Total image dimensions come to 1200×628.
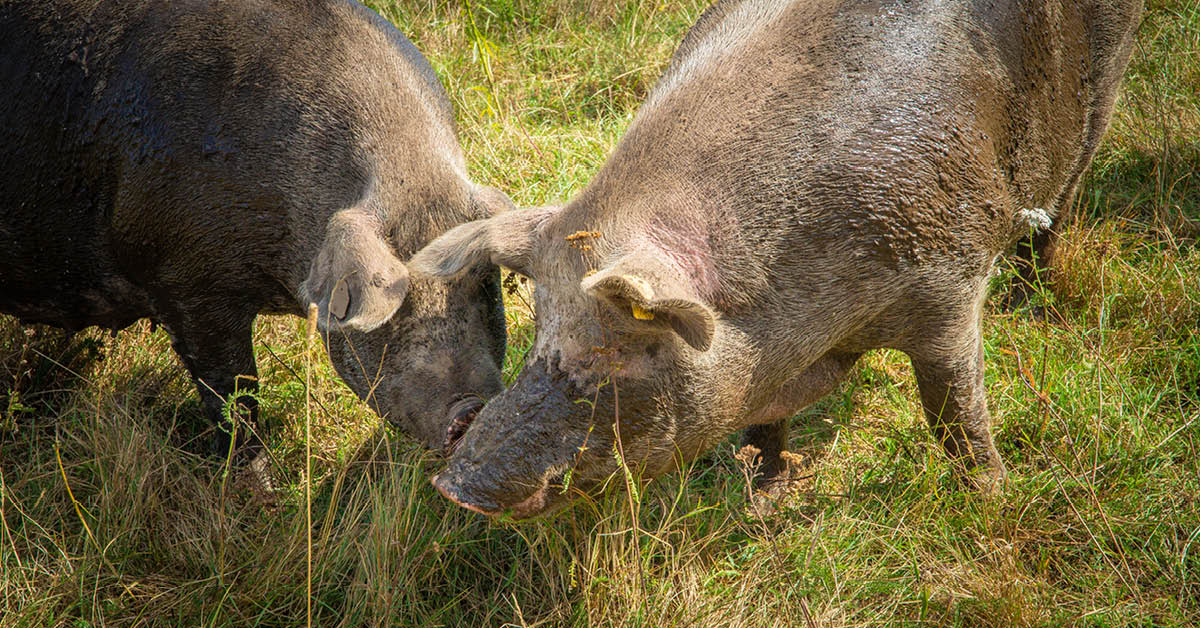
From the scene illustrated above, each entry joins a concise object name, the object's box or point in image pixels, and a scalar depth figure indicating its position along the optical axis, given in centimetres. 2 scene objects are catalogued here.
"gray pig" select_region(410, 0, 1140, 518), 603
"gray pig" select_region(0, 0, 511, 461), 754
